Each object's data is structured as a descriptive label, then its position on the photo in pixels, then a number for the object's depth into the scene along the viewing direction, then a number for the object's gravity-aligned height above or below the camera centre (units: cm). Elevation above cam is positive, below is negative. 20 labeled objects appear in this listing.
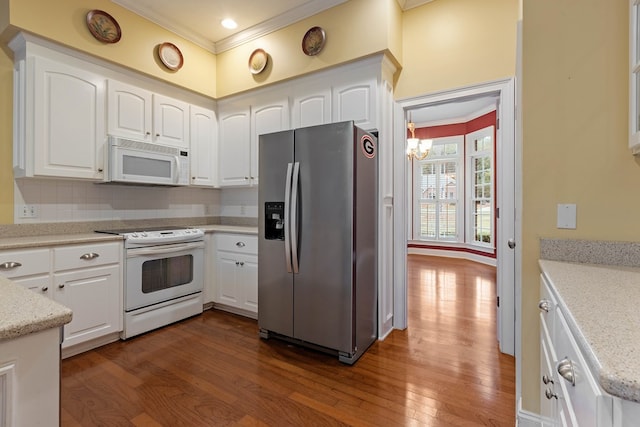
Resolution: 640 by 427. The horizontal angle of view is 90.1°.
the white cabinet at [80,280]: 221 -51
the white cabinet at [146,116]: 297 +98
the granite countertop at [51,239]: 218 -20
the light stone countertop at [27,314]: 71 -24
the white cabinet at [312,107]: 306 +105
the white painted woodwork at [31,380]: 71 -39
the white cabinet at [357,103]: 280 +100
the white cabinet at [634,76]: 131 +58
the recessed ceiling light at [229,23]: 332 +201
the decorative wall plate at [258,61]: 341 +166
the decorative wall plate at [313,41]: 300 +165
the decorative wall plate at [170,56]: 328 +166
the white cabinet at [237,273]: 324 -63
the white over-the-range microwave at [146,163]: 288 +49
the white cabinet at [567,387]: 56 -40
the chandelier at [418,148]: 518 +114
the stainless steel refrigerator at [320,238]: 237 -19
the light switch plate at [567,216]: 153 -1
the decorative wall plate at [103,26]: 273 +164
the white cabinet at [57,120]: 248 +76
